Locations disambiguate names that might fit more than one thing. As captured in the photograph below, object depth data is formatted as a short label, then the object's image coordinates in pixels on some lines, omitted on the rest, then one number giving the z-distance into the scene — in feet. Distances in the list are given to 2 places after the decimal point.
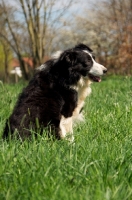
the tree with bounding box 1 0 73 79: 69.87
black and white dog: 13.94
